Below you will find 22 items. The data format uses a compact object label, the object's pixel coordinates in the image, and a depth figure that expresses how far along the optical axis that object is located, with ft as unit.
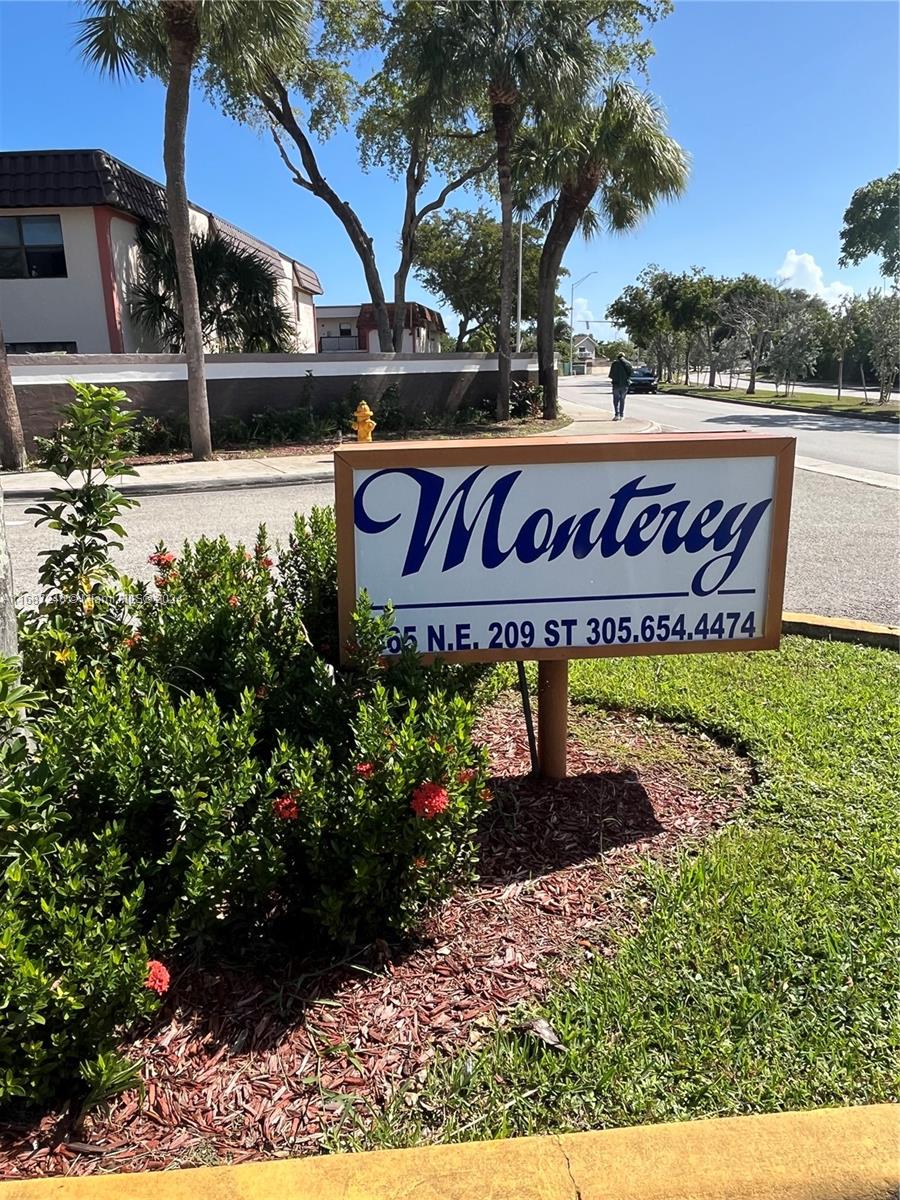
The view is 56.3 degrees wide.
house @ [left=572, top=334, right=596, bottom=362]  445.50
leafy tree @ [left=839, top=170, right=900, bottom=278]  136.26
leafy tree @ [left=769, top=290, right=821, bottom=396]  133.28
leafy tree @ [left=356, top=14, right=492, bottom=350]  66.39
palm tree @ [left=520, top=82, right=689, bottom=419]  62.85
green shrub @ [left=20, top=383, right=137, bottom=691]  9.80
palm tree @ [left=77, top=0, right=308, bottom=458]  41.37
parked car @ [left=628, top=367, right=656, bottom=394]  165.37
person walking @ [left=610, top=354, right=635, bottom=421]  80.64
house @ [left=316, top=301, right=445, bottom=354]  151.94
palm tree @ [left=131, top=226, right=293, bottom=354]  62.44
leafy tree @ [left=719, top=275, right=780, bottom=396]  142.52
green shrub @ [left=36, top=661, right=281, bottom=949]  7.04
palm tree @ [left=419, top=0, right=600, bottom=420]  55.83
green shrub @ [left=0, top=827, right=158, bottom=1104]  5.77
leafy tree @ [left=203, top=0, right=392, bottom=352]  69.62
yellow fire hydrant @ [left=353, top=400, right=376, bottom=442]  32.71
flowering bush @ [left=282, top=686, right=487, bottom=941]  7.33
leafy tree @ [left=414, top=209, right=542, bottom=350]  161.27
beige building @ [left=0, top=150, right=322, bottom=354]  59.72
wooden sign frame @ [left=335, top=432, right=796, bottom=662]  9.20
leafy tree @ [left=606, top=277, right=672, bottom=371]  189.78
